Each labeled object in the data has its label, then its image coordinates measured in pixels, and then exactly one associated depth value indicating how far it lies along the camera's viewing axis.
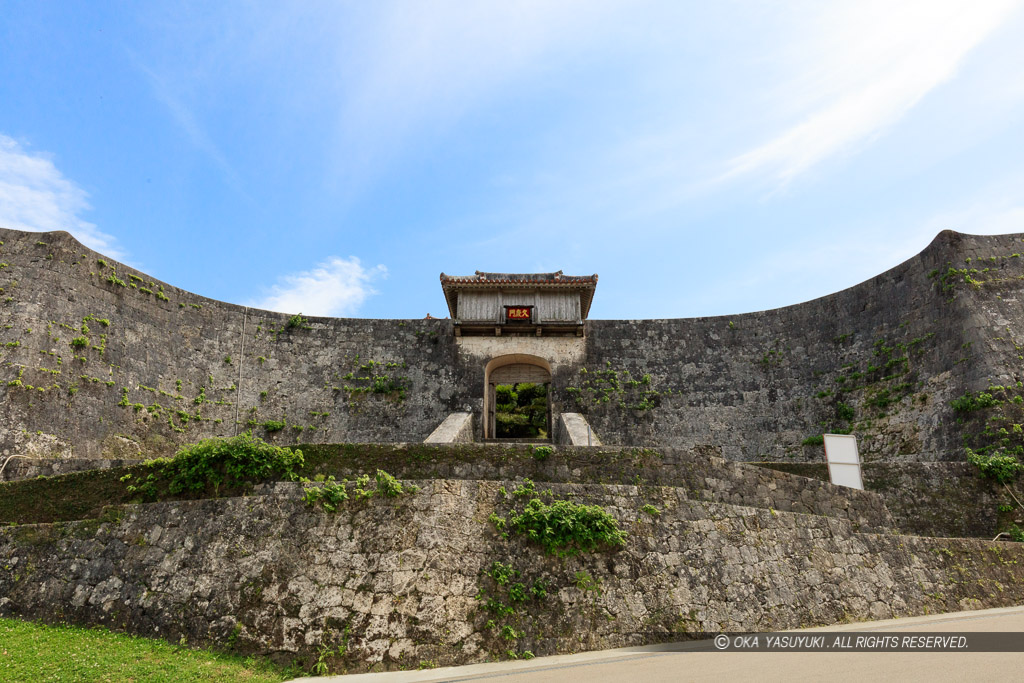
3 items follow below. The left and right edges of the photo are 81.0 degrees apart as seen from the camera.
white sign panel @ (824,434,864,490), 10.81
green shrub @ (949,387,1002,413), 13.30
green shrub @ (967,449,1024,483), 11.66
